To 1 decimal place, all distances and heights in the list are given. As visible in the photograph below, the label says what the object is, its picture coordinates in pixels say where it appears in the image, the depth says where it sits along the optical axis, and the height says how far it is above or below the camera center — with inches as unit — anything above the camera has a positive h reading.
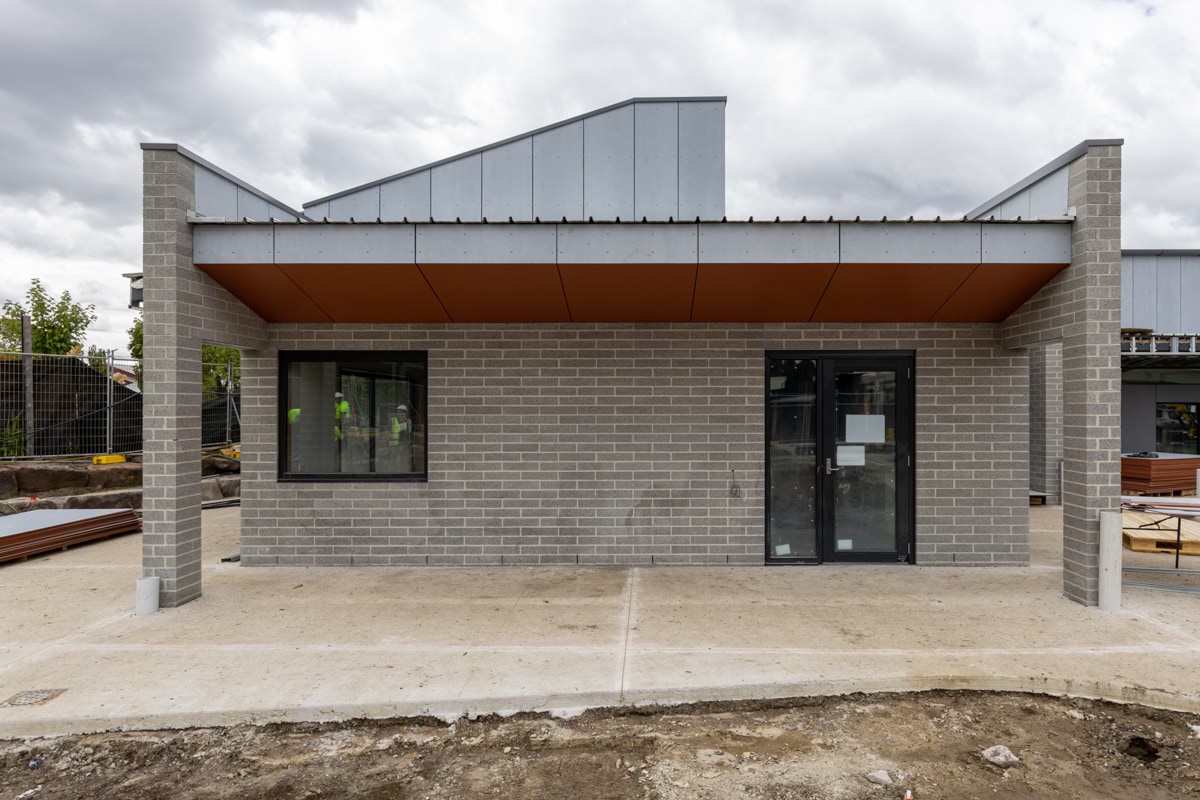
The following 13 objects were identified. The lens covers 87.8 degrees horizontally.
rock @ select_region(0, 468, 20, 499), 400.8 -48.6
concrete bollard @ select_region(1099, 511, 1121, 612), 215.9 -54.0
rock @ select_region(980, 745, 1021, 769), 130.4 -73.9
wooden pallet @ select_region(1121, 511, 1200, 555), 266.2 -57.7
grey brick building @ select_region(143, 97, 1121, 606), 267.9 -6.9
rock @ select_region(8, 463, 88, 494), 407.2 -46.2
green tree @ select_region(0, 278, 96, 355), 610.9 +87.3
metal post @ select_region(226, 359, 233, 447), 574.6 +1.7
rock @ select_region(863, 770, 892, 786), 123.5 -73.9
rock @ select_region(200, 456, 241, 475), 496.4 -46.0
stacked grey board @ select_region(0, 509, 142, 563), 301.7 -63.5
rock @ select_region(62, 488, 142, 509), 394.9 -59.9
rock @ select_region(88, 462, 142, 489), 426.0 -47.5
